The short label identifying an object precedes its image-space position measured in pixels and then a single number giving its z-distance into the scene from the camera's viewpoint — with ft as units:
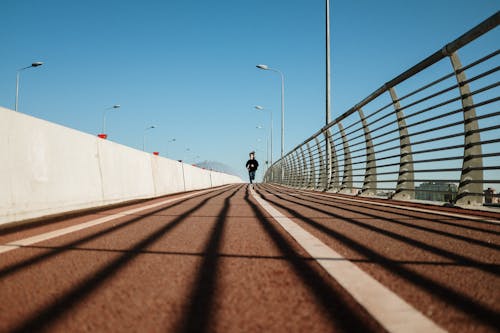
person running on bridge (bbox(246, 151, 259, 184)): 122.39
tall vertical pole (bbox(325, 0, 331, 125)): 47.60
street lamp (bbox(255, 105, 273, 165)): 163.10
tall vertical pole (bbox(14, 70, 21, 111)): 88.91
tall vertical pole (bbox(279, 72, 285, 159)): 123.24
